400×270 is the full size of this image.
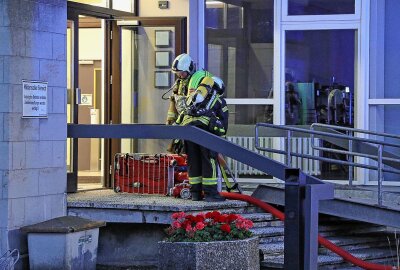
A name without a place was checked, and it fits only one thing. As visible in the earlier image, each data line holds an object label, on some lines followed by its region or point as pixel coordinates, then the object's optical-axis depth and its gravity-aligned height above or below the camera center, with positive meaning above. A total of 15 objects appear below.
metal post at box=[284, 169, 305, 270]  8.55 -0.93
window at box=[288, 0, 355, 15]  18.43 +1.20
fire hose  13.71 -1.87
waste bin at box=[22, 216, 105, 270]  13.23 -1.68
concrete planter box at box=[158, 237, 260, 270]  11.46 -1.55
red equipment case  16.07 -1.10
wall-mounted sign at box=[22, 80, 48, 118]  13.63 -0.13
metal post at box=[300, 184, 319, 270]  8.55 -0.94
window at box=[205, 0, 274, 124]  18.88 +0.53
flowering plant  11.69 -1.33
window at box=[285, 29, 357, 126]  18.63 +0.16
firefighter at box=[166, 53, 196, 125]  15.30 +0.05
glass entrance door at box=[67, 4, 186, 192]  18.34 +0.21
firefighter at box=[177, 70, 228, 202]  14.91 -0.44
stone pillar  13.36 -0.40
